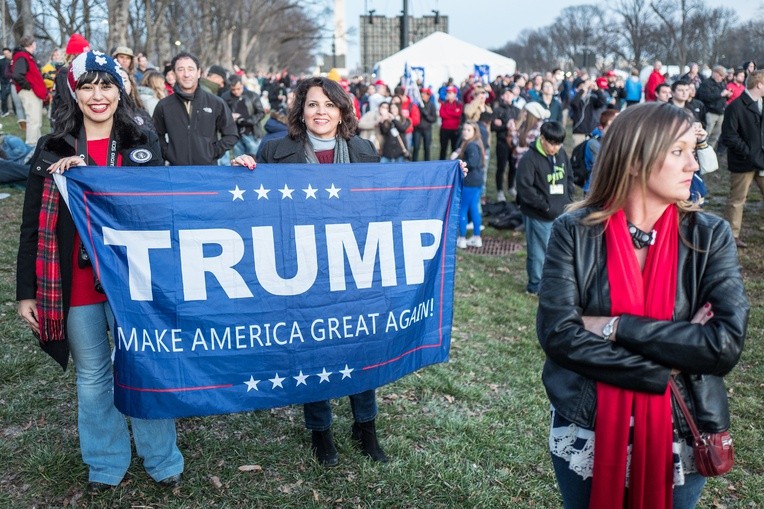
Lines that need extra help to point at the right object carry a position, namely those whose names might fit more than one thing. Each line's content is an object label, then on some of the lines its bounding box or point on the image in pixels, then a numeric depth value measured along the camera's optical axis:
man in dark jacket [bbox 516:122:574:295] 7.36
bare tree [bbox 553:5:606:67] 93.22
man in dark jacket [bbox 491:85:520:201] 13.52
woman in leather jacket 2.13
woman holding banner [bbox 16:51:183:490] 3.23
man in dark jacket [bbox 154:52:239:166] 6.86
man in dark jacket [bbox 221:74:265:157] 12.28
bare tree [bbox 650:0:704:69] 56.97
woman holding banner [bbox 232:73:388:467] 3.87
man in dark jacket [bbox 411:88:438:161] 17.27
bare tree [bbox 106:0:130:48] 19.59
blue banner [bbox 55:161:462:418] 3.26
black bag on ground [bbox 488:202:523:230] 11.24
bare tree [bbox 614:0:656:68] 69.81
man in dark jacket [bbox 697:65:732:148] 17.05
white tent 31.39
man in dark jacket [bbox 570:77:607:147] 14.65
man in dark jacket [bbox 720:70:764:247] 9.09
